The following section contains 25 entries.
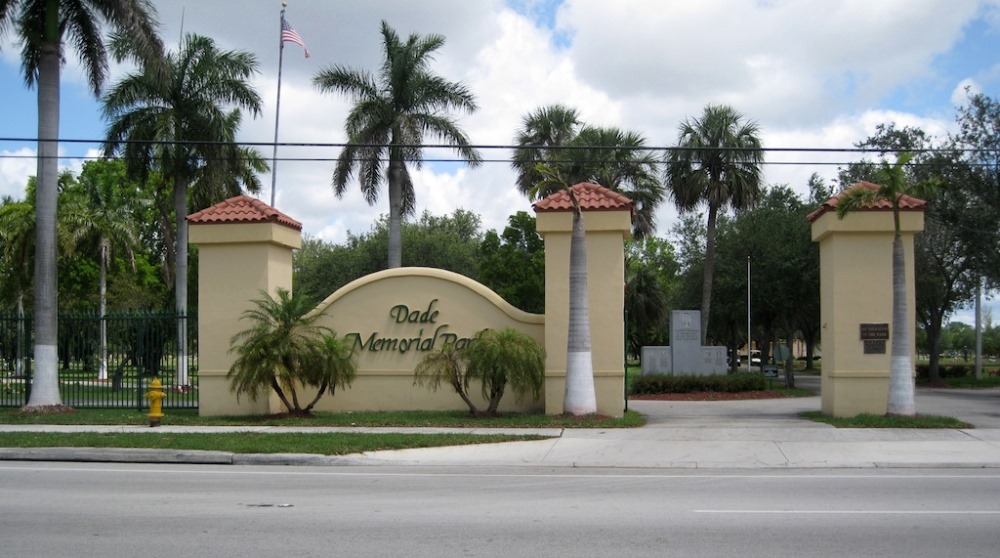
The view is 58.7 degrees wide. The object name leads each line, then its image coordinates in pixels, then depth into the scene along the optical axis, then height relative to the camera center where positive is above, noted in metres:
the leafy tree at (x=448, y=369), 18.56 -1.08
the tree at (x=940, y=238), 33.19 +3.09
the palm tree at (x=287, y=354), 18.17 -0.75
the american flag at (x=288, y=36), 30.20 +9.55
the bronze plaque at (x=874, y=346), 19.00 -0.61
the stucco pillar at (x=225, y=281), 19.89 +0.81
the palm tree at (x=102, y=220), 36.62 +4.07
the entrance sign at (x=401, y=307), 19.16 +0.22
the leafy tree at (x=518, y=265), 46.84 +2.80
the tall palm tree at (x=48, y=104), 20.09 +4.90
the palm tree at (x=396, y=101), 29.02 +7.09
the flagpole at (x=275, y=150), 34.69 +6.47
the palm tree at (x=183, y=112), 28.08 +6.53
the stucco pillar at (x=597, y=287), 19.06 +0.65
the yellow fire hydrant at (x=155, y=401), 17.92 -1.71
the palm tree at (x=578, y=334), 18.25 -0.34
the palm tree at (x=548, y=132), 37.69 +7.92
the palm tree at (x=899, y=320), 17.75 -0.05
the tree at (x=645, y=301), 48.47 +0.93
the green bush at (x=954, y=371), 42.38 -2.59
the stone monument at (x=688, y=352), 31.45 -1.24
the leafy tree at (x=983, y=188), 31.91 +4.69
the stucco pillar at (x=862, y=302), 19.00 +0.34
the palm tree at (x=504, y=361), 18.00 -0.89
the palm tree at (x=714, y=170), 32.59 +5.49
